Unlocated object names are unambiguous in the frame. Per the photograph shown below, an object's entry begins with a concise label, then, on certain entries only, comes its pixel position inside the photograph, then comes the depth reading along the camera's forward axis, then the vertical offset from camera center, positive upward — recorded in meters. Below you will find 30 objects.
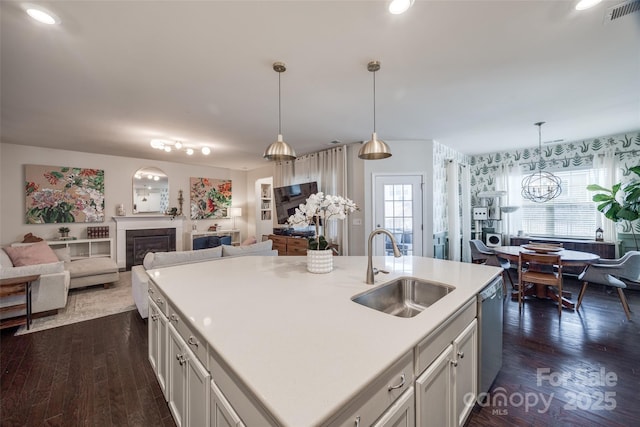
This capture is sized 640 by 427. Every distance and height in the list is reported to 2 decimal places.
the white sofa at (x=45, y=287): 2.96 -0.90
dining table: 3.34 -0.66
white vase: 1.94 -0.36
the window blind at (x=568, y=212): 4.98 -0.03
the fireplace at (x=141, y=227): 5.82 -0.32
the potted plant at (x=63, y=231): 5.25 -0.33
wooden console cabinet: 5.64 -0.73
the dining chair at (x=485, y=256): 4.16 -0.74
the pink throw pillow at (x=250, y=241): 5.16 -0.56
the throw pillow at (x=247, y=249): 3.52 -0.52
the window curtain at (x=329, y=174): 5.13 +0.85
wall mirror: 6.19 +0.56
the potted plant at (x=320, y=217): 1.90 -0.03
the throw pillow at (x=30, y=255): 3.77 -0.61
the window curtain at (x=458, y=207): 5.34 +0.09
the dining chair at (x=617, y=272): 3.14 -0.78
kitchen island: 0.74 -0.49
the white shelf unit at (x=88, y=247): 5.25 -0.70
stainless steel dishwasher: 1.68 -0.85
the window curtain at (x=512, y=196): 5.71 +0.34
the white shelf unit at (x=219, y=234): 6.77 -0.58
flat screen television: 5.77 +0.40
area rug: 3.13 -1.30
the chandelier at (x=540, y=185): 4.93 +0.52
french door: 4.81 +0.02
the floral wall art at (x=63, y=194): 5.05 +0.43
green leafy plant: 4.07 +0.16
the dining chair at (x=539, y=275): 3.25 -0.87
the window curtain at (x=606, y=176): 4.62 +0.62
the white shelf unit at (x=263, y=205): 7.54 +0.24
